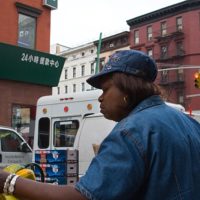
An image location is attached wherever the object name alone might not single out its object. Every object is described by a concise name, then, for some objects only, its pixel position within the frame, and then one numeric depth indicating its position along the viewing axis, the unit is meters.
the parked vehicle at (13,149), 11.70
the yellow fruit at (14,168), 2.37
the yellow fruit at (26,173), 2.34
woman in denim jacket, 1.62
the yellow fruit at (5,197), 2.25
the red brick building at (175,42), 48.75
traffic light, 19.98
